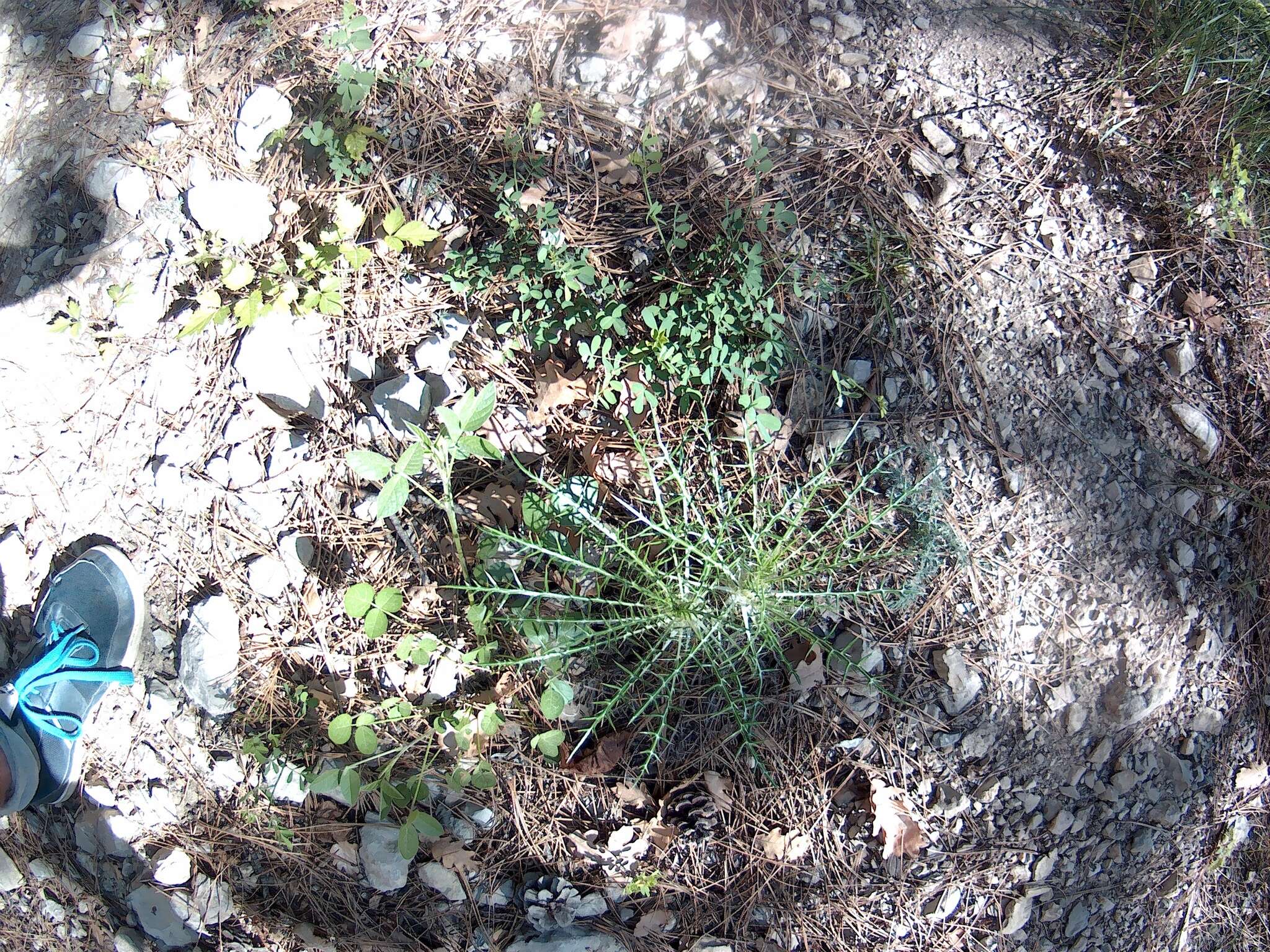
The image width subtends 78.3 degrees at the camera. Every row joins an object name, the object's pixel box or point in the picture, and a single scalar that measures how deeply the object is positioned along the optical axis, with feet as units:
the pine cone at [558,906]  5.82
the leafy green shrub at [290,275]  6.22
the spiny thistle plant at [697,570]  5.59
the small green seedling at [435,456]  5.42
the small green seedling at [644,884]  5.80
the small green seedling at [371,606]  5.70
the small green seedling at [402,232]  6.06
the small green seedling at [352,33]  6.35
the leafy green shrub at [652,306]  5.80
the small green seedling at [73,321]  6.49
